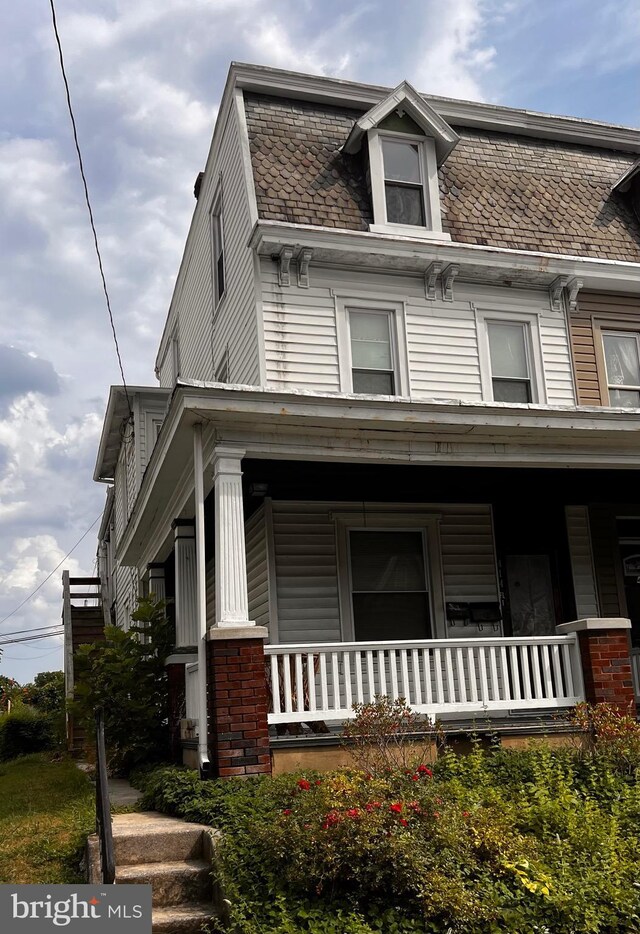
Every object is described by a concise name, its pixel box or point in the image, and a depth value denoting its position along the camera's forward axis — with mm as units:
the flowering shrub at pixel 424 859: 5059
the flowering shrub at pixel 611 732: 7523
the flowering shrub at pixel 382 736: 7305
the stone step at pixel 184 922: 5343
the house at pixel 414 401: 9102
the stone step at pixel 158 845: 6215
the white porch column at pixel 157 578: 13891
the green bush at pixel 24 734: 18906
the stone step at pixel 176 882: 5836
